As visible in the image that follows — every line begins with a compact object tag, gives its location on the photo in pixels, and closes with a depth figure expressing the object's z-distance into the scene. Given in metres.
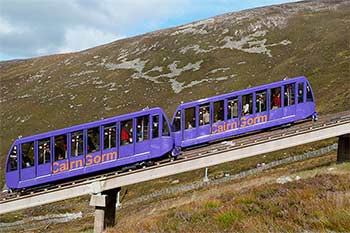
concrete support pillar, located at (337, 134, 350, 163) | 26.38
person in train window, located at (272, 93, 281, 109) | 27.56
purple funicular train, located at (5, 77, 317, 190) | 24.22
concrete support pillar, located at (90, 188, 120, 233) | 21.92
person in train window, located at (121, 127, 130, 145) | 24.36
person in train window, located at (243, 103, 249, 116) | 27.27
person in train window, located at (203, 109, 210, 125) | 26.80
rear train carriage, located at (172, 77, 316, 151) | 26.77
